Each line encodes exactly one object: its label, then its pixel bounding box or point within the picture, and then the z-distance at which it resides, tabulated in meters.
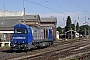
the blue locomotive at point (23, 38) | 26.19
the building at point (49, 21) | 94.25
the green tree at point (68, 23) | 147.75
